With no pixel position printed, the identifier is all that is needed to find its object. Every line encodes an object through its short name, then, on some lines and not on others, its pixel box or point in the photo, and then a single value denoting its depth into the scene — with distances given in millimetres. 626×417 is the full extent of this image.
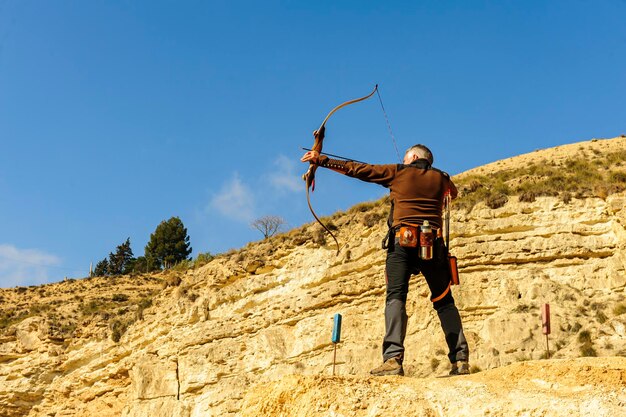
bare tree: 55856
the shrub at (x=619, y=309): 16328
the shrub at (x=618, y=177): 21475
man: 6719
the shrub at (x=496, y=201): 21328
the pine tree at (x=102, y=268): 67438
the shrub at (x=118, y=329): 27094
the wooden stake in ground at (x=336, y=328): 9422
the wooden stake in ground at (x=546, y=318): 9620
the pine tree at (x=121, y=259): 67312
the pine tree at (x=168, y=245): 64375
